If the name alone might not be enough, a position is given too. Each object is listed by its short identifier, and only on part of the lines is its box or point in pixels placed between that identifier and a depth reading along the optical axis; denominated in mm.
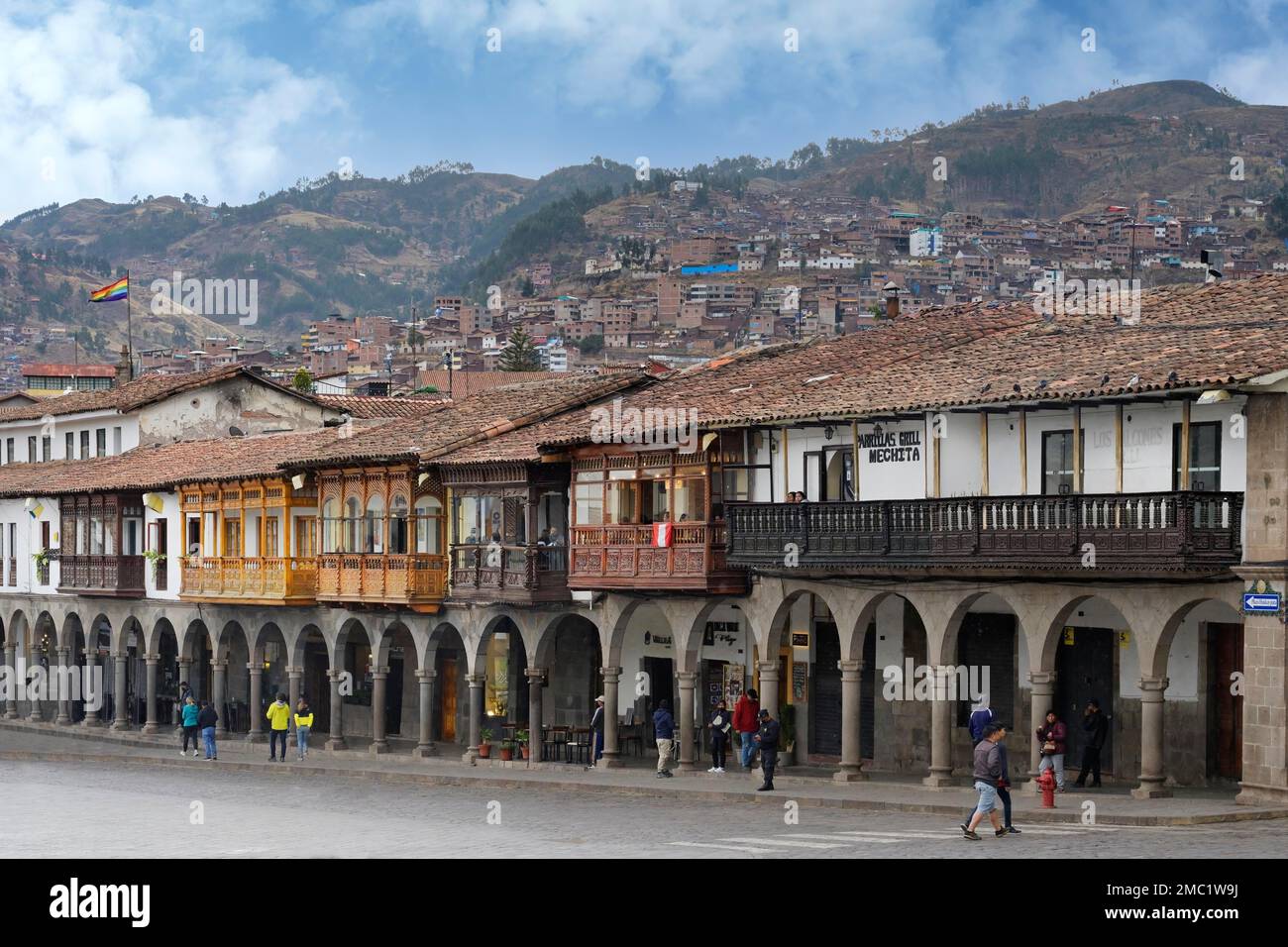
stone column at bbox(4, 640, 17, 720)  63094
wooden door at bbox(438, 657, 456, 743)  50906
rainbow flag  71812
